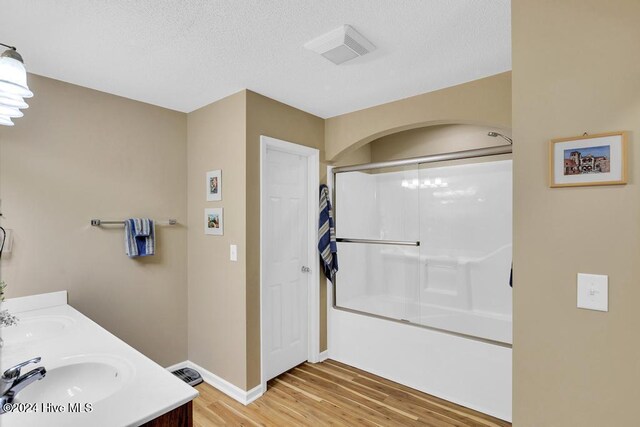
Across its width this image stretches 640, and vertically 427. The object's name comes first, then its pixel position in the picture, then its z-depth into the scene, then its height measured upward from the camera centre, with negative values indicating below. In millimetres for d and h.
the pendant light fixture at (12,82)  1254 +509
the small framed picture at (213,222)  2799 -79
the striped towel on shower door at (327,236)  3223 -230
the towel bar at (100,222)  2523 -72
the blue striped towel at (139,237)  2645 -194
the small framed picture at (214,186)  2803 +236
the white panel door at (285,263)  2916 -465
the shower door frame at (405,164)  2413 +428
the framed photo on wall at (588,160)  1110 +183
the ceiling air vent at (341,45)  1795 +967
